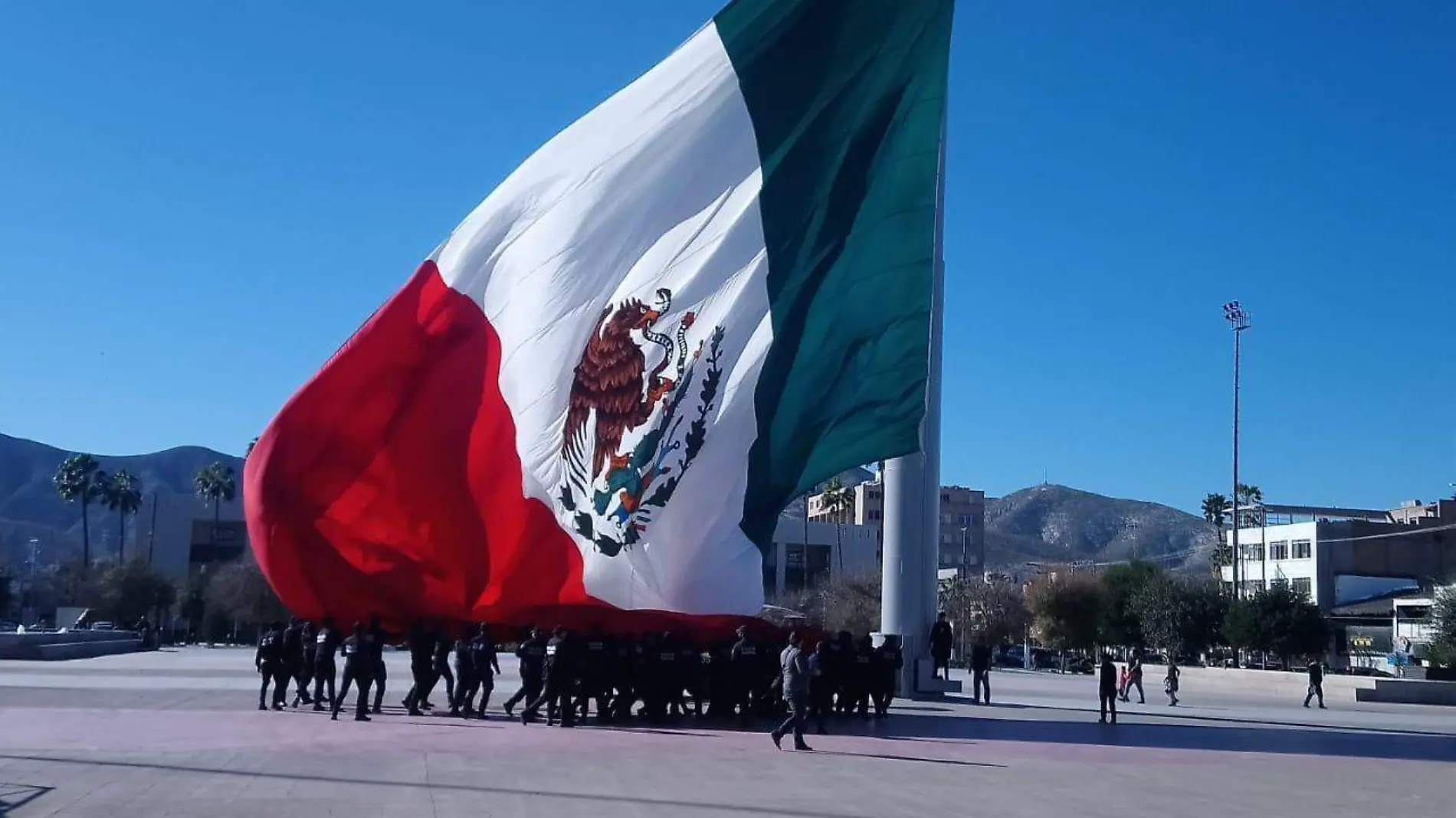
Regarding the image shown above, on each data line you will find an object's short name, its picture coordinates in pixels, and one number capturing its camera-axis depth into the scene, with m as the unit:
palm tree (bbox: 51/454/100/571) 119.50
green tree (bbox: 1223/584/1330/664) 54.94
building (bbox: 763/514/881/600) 107.50
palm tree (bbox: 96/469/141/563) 120.88
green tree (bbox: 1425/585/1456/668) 47.94
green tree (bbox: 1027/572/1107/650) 77.94
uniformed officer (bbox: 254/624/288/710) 23.20
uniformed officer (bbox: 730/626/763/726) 21.52
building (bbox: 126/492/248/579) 103.94
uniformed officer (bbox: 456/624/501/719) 21.93
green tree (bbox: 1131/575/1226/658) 62.50
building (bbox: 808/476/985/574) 129.25
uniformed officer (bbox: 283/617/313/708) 23.12
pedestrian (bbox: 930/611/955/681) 28.89
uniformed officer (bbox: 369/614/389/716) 21.31
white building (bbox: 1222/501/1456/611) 84.88
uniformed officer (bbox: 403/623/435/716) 22.11
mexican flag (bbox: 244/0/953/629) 21.38
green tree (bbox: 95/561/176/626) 82.69
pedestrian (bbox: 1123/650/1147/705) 34.12
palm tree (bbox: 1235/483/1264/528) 128.12
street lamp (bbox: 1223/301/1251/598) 68.62
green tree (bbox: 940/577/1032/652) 87.94
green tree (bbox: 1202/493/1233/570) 130.00
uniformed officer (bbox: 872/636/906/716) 23.27
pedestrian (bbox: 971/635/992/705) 28.42
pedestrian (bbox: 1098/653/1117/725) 25.03
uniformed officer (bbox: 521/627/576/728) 20.56
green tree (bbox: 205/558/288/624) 79.31
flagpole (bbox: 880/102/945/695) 29.06
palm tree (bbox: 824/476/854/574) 109.19
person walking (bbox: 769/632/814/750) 18.12
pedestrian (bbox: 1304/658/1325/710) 37.50
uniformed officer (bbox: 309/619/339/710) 21.69
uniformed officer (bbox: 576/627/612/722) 21.00
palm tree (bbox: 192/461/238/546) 112.62
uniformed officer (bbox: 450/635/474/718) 22.05
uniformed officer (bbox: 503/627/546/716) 21.09
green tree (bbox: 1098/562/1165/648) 70.75
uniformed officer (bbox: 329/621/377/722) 21.08
